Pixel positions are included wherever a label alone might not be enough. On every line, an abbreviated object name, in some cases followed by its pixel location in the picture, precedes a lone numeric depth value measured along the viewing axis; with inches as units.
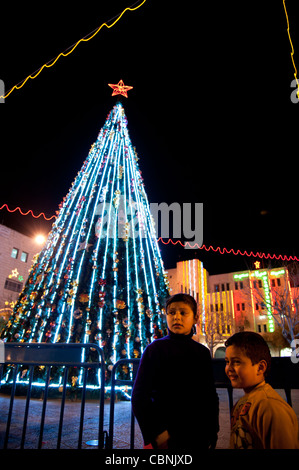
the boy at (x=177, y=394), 77.1
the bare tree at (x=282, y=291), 820.0
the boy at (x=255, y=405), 59.1
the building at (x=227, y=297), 1397.6
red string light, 639.5
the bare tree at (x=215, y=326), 1354.3
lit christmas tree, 244.4
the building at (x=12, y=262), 1152.2
